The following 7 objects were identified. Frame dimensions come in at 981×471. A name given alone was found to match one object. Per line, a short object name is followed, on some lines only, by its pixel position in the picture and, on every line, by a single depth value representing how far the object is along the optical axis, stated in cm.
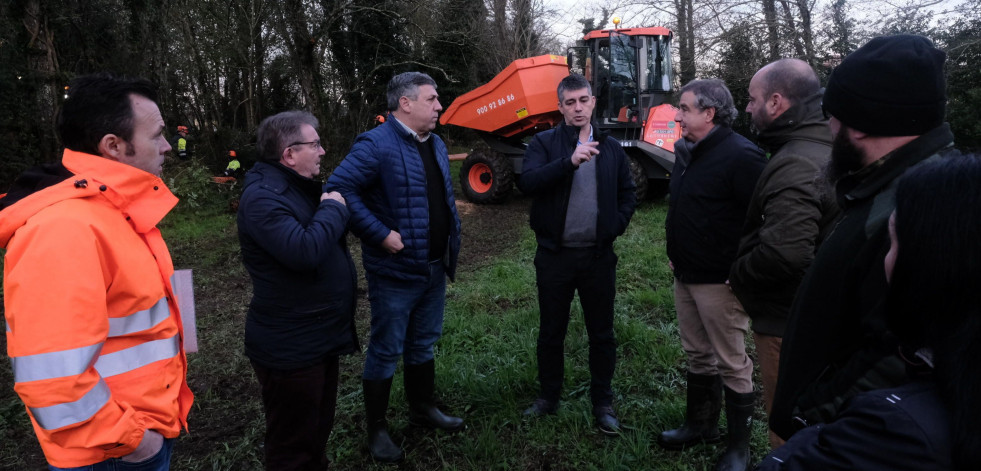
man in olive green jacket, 216
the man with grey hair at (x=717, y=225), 265
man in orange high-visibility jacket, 134
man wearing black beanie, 125
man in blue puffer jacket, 278
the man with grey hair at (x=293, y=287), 214
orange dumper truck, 917
